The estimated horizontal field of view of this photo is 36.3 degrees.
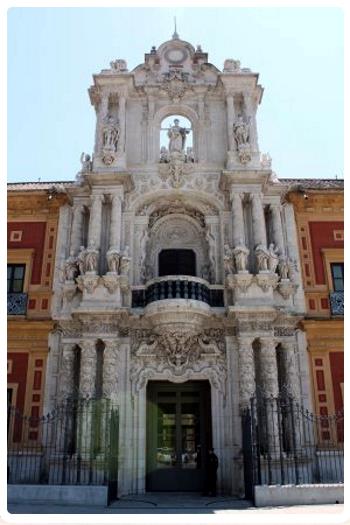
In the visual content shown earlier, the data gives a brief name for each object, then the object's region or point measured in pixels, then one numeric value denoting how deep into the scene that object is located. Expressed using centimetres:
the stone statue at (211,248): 1670
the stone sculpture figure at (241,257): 1565
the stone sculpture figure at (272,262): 1578
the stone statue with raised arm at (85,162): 1792
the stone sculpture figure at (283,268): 1611
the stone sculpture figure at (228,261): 1582
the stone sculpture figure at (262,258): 1567
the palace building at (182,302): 1416
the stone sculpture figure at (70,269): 1608
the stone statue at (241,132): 1784
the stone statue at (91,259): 1572
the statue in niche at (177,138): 1817
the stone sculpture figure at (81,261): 1588
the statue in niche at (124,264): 1581
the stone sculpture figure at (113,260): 1574
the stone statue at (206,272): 1675
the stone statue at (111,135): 1781
